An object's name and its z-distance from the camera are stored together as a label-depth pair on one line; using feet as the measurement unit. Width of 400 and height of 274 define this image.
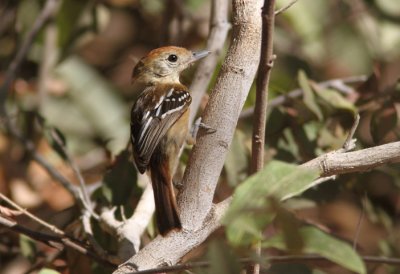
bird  20.62
